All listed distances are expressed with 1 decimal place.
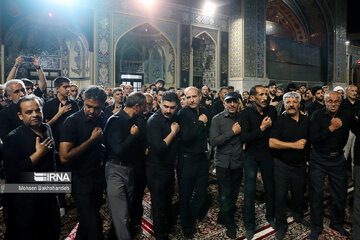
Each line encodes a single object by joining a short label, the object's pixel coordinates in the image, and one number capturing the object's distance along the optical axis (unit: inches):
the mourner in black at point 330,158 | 108.4
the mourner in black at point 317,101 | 199.2
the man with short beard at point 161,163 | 100.3
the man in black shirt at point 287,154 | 110.0
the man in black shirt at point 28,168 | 76.6
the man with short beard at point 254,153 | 111.5
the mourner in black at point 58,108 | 132.5
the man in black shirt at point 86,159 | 85.0
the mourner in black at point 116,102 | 162.1
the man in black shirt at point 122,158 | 91.7
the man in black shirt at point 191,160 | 110.1
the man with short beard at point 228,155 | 111.9
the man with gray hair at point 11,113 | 105.1
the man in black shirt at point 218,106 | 231.5
